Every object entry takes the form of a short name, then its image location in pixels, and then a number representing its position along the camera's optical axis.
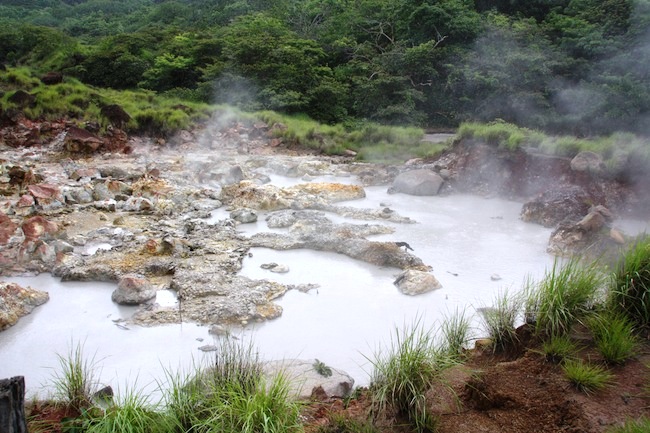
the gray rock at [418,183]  8.89
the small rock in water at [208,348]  3.66
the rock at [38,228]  5.70
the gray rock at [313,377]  2.99
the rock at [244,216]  6.98
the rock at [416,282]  4.68
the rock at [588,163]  7.57
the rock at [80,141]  10.98
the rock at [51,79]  16.42
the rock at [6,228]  5.58
